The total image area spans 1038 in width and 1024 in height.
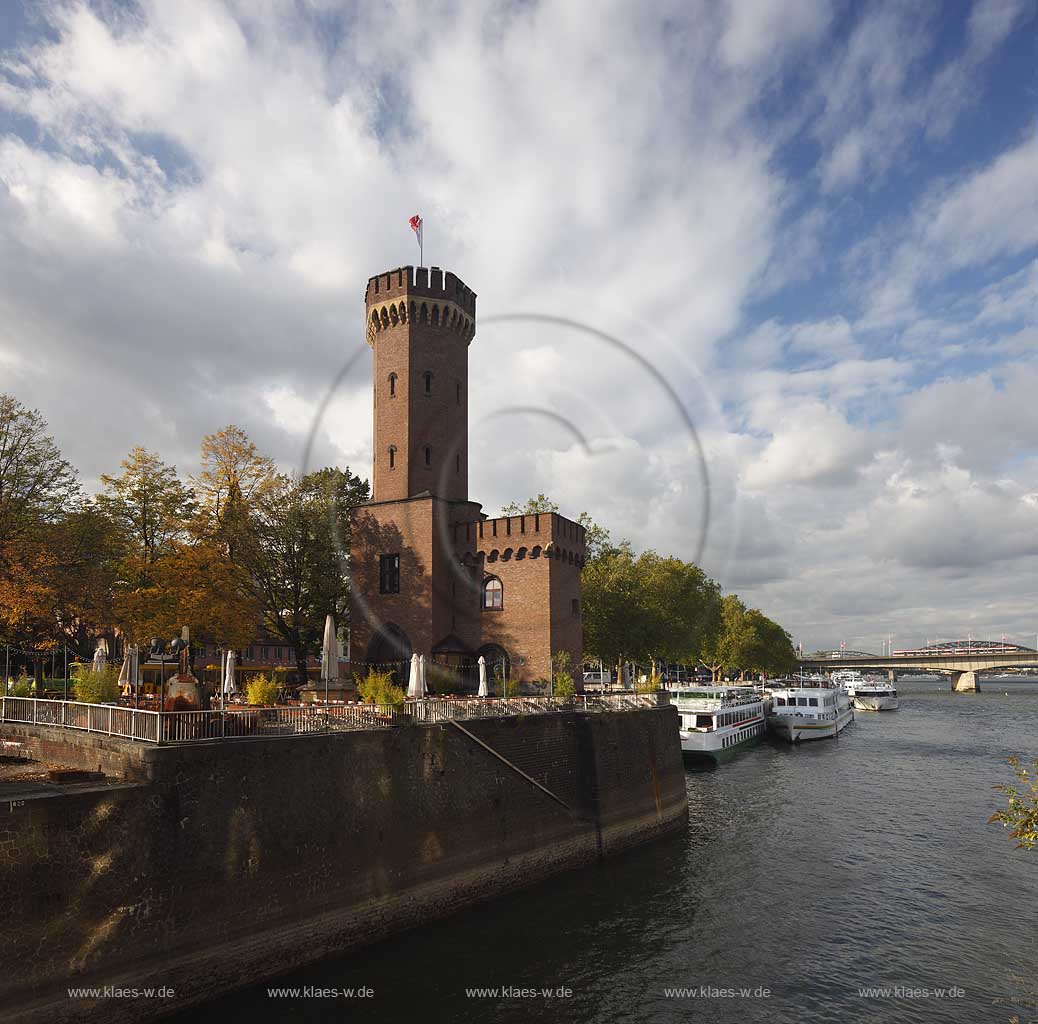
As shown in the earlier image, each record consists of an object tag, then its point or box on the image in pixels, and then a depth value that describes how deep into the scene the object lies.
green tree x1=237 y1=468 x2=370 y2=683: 51.91
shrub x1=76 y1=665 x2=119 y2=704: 24.28
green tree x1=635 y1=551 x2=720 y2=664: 73.00
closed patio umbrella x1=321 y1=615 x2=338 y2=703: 33.84
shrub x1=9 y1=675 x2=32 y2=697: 28.92
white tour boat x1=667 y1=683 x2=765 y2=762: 63.03
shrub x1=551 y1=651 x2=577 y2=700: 35.94
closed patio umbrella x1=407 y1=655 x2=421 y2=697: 29.33
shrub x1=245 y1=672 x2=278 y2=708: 27.44
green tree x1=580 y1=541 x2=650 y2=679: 70.50
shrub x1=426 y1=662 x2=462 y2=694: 42.59
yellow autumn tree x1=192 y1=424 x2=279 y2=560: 46.94
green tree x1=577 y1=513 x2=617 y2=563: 82.83
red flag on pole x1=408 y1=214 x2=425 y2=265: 55.94
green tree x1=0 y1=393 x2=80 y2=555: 41.88
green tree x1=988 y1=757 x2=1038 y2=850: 12.95
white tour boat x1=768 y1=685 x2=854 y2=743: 79.56
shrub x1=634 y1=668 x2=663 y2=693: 43.67
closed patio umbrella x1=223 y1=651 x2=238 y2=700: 33.78
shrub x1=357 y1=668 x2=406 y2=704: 26.48
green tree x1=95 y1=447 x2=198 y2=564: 46.28
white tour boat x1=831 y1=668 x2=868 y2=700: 141.40
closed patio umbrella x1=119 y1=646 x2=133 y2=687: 30.63
